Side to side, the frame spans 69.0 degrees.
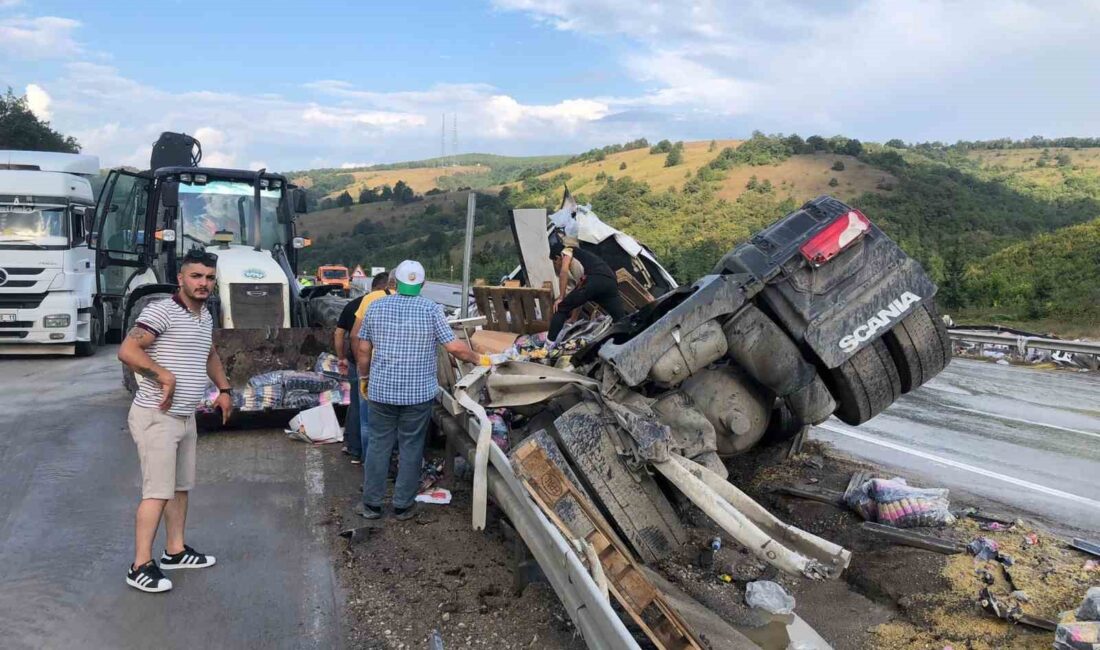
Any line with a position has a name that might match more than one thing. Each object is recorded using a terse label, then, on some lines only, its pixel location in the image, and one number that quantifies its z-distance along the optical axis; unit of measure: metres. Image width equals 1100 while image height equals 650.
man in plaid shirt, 5.22
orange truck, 31.54
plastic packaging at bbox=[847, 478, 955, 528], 4.86
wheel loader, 8.17
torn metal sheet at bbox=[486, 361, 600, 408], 4.71
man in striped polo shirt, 4.29
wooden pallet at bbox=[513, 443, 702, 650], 3.39
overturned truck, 4.17
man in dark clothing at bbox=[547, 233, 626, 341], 6.70
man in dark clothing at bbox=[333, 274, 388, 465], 6.58
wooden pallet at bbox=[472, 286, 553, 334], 7.32
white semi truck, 12.71
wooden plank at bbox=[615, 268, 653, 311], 7.56
